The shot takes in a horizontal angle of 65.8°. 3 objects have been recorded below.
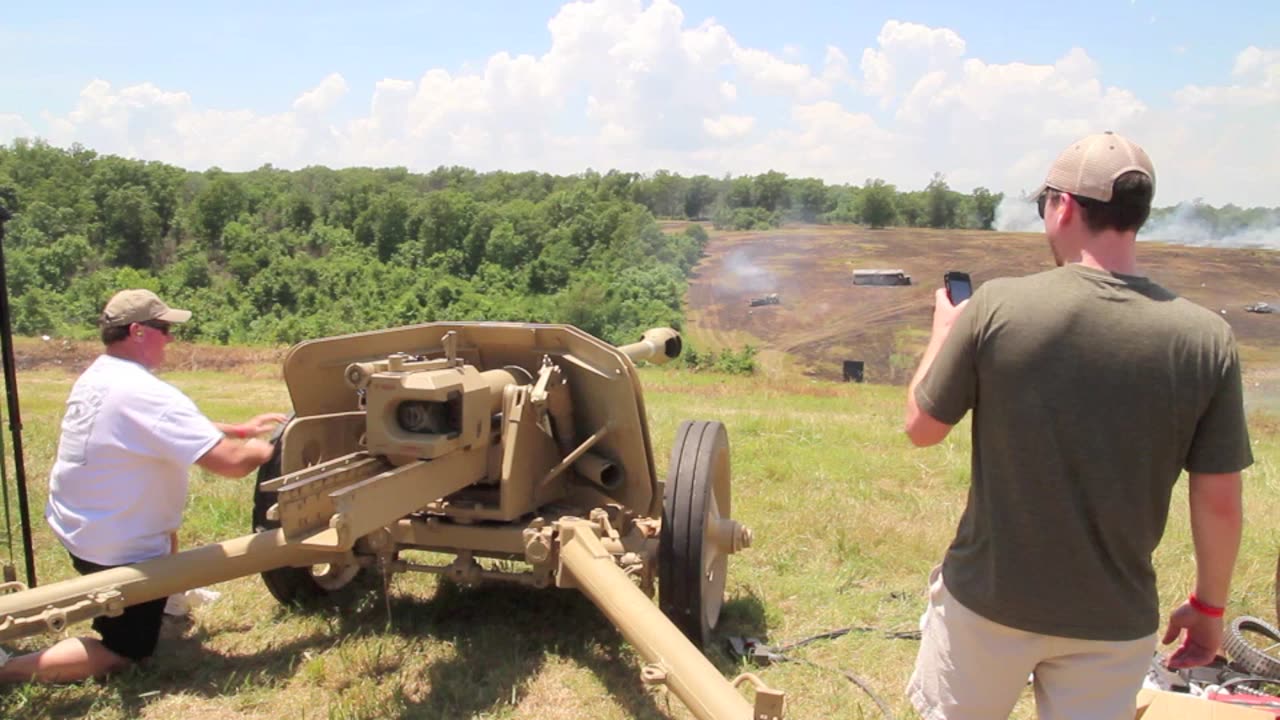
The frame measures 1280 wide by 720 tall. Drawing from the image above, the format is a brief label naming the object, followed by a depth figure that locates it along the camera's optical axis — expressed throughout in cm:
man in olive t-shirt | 214
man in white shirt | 385
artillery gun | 344
